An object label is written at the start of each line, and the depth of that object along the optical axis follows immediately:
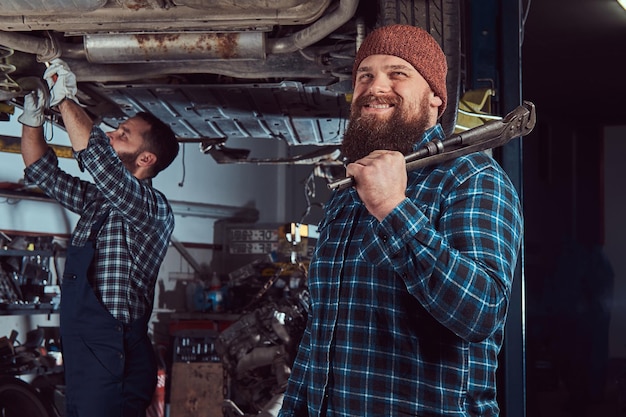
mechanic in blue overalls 2.44
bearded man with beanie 1.12
